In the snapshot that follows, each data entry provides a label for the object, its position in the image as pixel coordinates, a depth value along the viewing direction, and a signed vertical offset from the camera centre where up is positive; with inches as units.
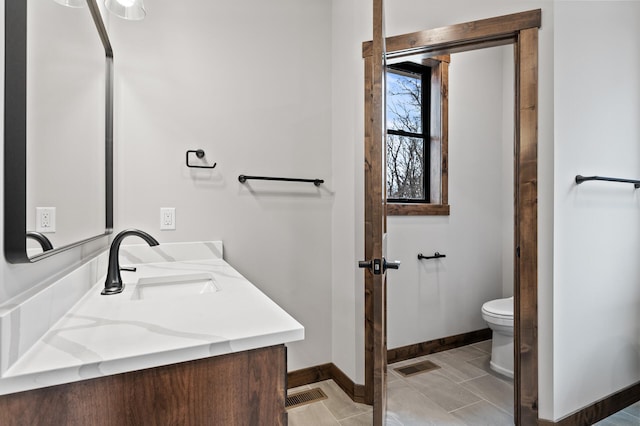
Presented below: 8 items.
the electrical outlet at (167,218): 70.8 -1.3
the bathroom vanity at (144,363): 23.1 -11.6
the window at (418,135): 104.3 +25.1
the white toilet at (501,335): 87.0 -34.2
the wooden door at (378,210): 50.7 +0.3
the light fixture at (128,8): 51.0 +32.2
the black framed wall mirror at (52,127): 26.8 +9.3
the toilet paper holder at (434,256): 101.6 -14.0
